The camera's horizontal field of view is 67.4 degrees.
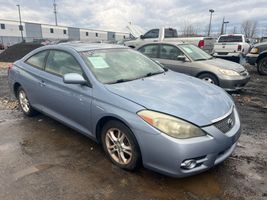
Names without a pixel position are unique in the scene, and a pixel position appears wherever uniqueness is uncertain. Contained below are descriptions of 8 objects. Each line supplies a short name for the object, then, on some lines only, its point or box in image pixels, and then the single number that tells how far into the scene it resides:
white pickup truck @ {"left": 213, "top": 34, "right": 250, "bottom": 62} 10.74
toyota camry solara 2.13
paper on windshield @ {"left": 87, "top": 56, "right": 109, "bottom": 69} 2.91
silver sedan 5.34
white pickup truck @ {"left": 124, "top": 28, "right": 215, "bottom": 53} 10.12
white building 51.02
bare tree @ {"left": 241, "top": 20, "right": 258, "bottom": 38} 46.42
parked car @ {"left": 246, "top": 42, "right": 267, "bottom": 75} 8.26
